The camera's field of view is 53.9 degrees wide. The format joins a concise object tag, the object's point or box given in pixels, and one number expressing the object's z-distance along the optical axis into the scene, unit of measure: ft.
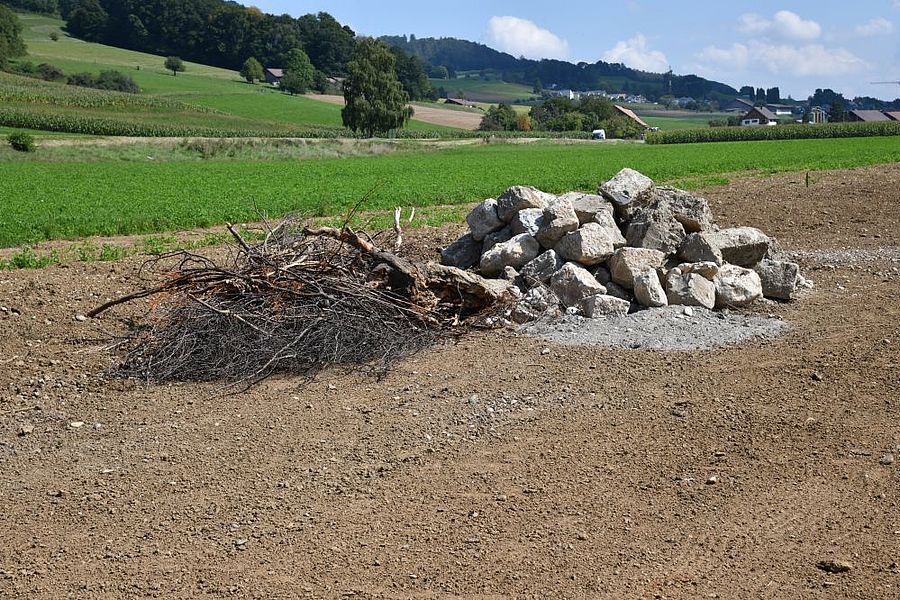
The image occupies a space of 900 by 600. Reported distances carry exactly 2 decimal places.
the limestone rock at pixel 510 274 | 37.01
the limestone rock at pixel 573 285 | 34.88
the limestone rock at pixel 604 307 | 34.24
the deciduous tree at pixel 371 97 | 291.99
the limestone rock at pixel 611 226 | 37.55
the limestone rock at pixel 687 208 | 38.88
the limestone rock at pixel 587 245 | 35.60
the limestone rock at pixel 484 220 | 40.11
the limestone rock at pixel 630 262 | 35.35
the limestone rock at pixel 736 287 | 35.91
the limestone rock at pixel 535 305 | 34.73
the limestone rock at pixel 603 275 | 36.45
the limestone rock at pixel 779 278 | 37.19
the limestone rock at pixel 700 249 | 37.04
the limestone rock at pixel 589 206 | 38.17
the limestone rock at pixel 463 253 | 41.19
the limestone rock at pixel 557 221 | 36.37
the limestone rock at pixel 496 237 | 39.78
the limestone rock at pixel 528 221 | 37.86
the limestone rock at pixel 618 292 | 35.91
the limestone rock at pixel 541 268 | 36.14
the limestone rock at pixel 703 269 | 35.76
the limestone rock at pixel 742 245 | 38.01
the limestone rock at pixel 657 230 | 37.14
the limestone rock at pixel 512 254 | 37.40
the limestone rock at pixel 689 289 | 34.86
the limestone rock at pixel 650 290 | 34.47
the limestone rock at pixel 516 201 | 38.93
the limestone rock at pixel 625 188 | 39.24
